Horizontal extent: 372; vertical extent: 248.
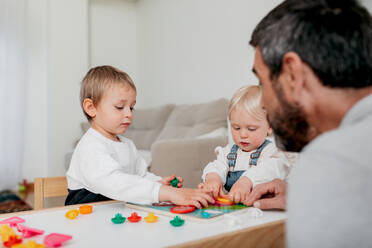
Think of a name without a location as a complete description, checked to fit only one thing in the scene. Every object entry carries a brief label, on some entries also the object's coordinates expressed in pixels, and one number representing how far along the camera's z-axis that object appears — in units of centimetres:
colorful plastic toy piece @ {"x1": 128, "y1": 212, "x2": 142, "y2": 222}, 77
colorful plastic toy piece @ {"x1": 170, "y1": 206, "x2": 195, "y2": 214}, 81
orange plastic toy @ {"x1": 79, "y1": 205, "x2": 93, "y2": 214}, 87
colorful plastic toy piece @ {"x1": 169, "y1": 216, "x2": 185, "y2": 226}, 71
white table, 62
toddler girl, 129
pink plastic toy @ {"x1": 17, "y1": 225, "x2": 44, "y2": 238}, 67
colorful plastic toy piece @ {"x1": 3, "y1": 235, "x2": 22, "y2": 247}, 61
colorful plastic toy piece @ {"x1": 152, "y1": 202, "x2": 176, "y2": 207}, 92
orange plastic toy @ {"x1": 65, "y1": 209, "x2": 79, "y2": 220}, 82
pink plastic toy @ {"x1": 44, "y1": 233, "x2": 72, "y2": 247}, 60
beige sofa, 232
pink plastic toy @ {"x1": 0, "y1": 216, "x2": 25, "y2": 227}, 76
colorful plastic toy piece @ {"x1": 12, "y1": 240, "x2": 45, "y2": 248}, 57
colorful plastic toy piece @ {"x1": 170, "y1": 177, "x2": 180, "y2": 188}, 121
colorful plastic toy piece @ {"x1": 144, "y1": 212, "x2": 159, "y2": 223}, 76
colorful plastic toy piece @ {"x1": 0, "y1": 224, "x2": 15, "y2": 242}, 63
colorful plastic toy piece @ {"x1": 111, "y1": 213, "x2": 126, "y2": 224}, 76
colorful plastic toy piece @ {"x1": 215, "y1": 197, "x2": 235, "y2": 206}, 92
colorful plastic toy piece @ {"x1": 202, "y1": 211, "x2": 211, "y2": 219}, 76
